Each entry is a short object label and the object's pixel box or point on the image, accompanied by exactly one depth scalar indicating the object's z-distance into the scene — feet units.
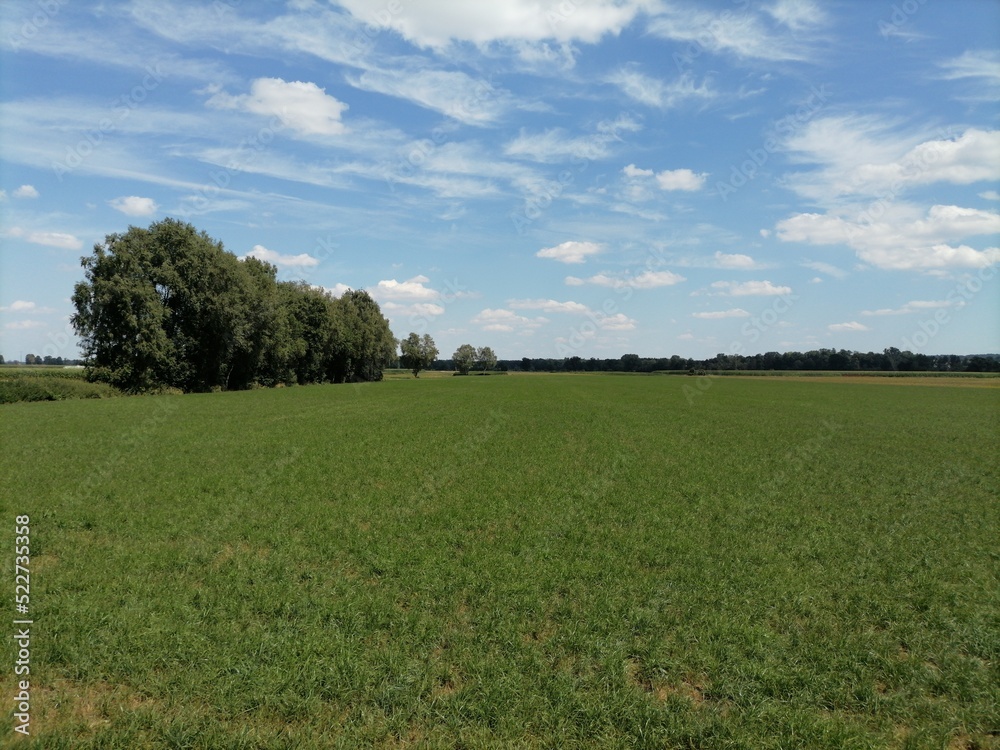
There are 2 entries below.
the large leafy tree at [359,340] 334.44
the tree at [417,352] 511.40
